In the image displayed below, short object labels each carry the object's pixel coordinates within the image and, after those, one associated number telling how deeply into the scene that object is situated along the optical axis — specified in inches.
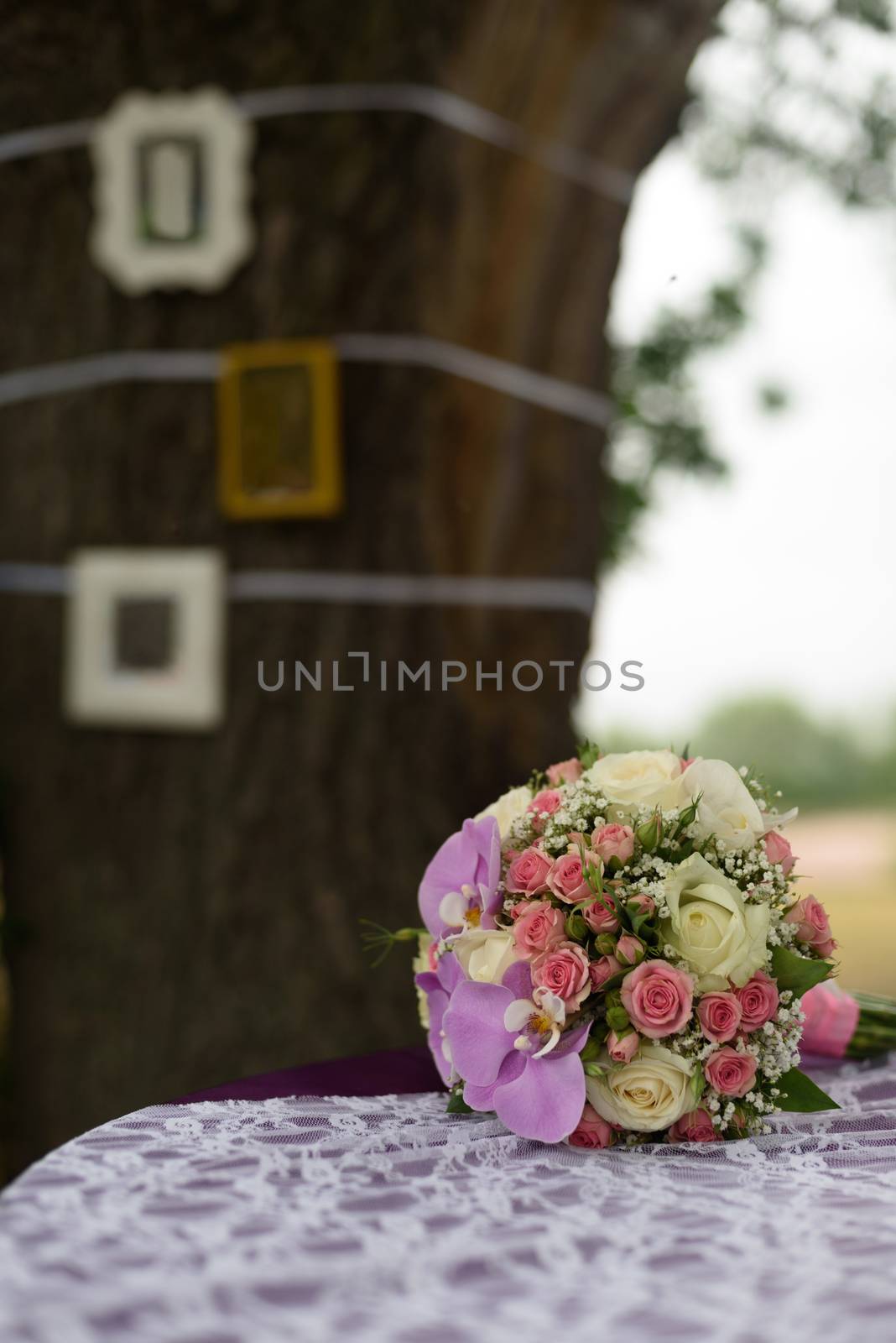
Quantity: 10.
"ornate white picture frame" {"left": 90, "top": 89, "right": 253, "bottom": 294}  88.7
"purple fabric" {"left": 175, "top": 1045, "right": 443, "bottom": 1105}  43.8
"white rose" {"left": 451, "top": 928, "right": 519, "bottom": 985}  38.5
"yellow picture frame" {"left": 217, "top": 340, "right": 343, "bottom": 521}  86.7
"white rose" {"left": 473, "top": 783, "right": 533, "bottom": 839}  44.0
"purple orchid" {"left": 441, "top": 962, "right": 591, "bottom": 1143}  36.8
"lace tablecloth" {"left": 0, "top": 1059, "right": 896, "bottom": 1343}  27.4
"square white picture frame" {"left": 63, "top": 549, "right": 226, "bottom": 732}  89.7
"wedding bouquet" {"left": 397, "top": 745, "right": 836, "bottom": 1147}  37.2
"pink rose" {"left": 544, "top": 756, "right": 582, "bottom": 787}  46.5
